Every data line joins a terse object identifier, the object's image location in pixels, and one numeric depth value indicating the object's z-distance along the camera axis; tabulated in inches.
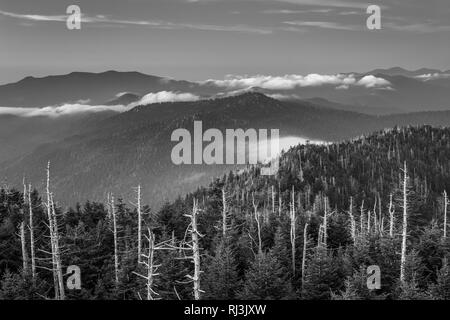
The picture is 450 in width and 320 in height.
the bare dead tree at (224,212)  2671.3
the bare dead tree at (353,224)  3292.3
